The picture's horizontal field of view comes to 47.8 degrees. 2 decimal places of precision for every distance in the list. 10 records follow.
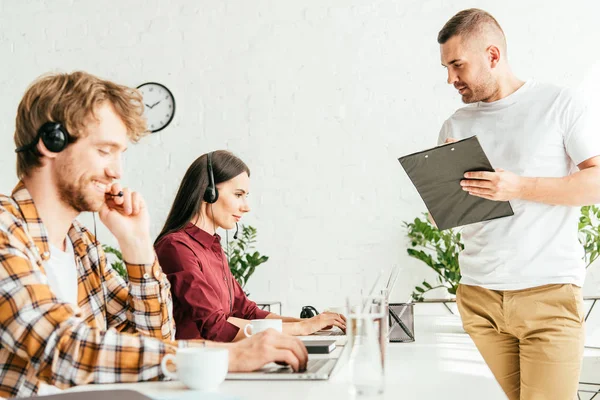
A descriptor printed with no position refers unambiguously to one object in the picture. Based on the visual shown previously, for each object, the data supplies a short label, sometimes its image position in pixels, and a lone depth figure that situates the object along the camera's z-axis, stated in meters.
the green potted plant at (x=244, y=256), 3.63
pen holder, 1.66
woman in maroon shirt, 1.83
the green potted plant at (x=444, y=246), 3.26
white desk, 0.97
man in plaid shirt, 1.03
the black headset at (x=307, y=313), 2.32
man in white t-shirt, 1.81
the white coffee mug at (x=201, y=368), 1.00
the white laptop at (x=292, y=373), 1.09
